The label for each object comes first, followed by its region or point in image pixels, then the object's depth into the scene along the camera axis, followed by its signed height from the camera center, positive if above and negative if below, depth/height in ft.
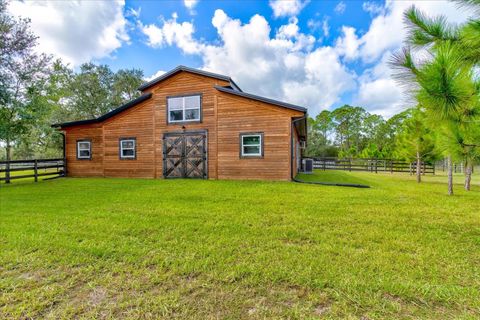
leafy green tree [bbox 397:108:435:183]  36.67 +2.47
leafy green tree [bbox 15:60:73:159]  37.17 +8.11
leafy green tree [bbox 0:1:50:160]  34.83 +13.67
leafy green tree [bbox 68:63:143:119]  80.89 +26.21
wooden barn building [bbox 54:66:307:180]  32.17 +3.53
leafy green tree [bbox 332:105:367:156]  134.51 +19.58
